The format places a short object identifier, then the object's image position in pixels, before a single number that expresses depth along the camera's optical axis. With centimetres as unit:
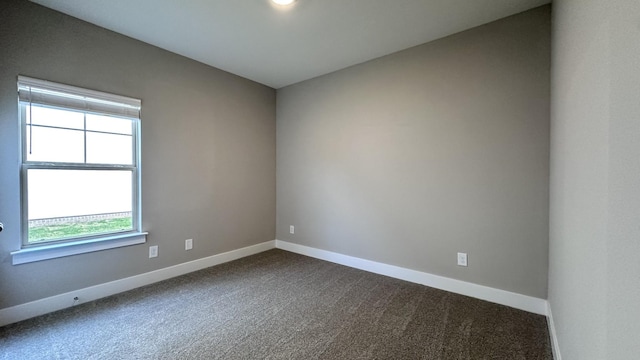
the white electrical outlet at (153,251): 284
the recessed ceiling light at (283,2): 211
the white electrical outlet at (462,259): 256
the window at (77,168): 217
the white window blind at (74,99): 212
